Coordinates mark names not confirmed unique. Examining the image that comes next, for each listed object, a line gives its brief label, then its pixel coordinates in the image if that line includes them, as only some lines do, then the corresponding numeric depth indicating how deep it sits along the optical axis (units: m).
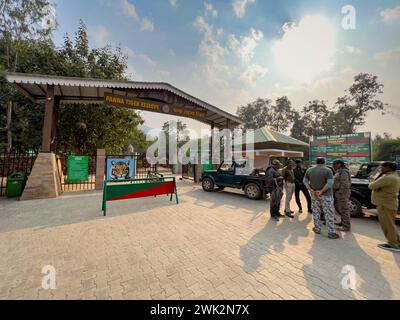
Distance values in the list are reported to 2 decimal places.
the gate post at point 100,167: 9.33
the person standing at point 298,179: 6.14
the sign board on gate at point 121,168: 9.61
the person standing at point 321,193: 4.06
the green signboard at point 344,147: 14.07
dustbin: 7.13
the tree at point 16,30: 14.32
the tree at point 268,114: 44.78
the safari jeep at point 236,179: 7.63
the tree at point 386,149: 29.87
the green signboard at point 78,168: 8.70
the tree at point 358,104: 30.67
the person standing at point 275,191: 5.35
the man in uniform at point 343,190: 4.45
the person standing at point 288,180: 5.67
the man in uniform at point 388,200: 3.44
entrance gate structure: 7.05
